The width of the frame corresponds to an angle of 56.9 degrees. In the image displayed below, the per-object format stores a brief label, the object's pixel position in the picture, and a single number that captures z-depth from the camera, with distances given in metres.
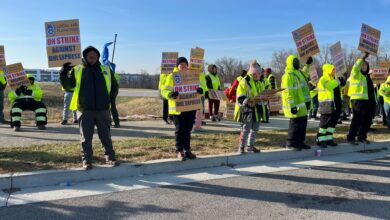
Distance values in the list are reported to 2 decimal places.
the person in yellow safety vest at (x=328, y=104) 8.09
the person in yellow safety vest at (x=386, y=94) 10.92
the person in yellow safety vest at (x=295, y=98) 7.61
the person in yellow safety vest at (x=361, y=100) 8.73
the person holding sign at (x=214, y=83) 12.73
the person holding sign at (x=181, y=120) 6.73
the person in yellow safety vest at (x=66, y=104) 11.16
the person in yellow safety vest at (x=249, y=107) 7.14
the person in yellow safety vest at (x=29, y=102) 10.27
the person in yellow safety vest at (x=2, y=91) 11.40
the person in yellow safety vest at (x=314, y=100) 12.26
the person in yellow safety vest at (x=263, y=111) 7.26
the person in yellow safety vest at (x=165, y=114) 11.62
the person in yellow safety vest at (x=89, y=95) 5.93
